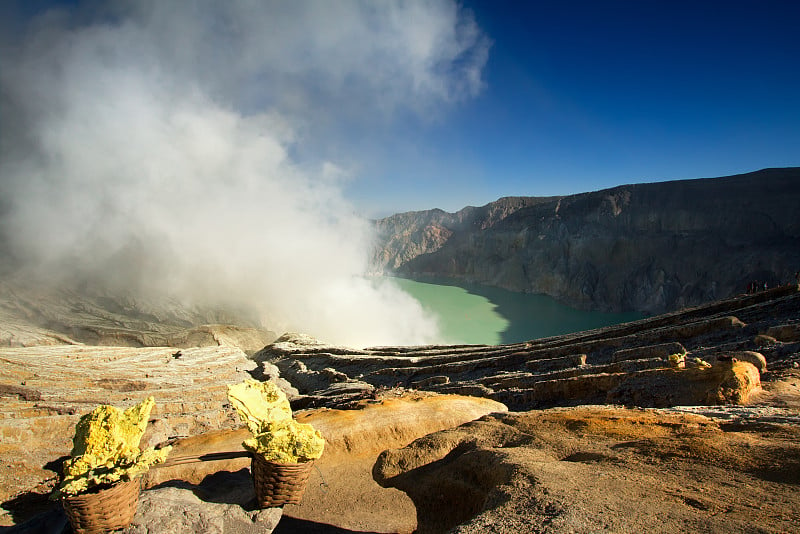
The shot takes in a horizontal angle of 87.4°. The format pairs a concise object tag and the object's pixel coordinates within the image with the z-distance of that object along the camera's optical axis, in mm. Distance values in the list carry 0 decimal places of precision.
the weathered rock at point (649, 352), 13312
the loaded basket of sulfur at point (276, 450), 4133
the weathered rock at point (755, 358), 9734
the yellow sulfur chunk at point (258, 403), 4409
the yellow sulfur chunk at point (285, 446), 4113
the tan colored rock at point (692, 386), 7734
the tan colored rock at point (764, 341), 12088
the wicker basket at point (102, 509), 3881
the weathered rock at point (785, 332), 12741
